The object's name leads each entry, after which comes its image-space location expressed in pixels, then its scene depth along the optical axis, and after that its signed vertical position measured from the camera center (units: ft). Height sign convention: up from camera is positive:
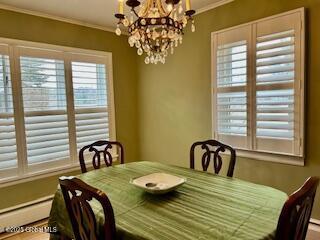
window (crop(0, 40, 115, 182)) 8.48 +0.14
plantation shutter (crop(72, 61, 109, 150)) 10.36 +0.24
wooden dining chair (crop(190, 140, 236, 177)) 6.60 -1.57
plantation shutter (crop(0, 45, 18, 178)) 8.30 -0.42
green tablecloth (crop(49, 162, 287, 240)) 3.65 -1.98
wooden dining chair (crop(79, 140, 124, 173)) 7.53 -1.65
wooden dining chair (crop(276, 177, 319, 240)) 3.04 -1.51
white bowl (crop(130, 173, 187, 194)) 5.01 -1.83
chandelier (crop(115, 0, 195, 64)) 5.22 +1.84
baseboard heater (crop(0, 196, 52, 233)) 8.36 -3.92
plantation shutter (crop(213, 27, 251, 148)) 8.25 +0.61
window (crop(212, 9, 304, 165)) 7.09 +0.54
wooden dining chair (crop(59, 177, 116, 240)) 3.54 -1.73
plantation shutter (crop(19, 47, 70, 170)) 8.91 +0.09
